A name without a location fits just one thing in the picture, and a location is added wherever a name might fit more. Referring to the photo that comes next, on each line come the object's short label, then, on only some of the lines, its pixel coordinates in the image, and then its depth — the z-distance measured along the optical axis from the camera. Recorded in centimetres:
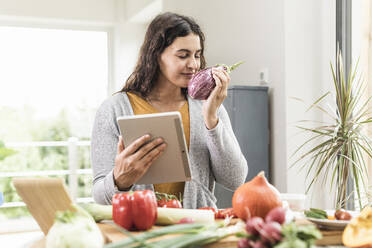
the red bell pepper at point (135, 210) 124
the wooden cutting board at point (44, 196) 119
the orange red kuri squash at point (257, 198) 121
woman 177
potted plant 254
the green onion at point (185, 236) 96
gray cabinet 309
